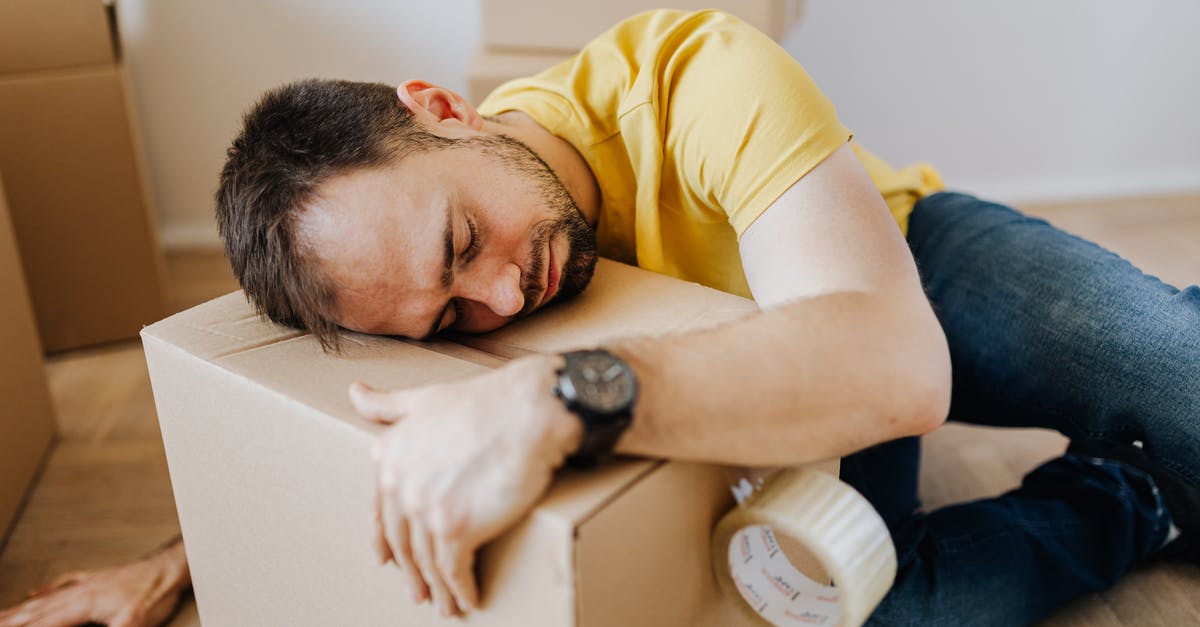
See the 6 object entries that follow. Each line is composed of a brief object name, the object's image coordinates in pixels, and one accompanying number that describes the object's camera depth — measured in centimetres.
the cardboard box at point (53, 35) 150
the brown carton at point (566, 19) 163
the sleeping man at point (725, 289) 57
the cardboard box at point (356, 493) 56
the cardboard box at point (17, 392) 128
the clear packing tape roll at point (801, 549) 59
